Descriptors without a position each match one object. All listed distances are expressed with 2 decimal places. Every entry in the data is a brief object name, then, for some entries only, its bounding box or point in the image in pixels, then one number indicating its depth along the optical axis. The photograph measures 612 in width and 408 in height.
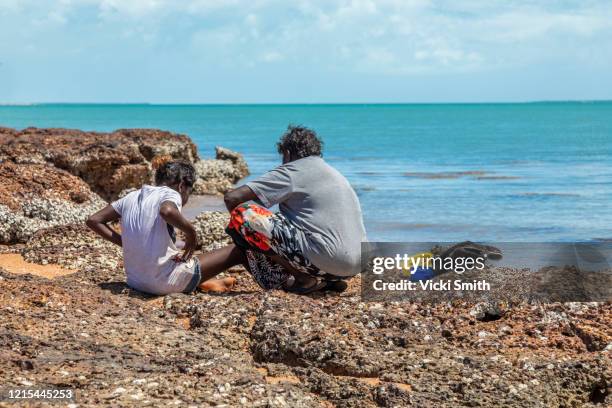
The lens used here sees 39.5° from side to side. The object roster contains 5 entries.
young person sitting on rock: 6.05
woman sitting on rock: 6.06
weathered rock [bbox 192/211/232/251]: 9.08
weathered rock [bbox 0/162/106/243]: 9.34
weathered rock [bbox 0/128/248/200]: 12.84
